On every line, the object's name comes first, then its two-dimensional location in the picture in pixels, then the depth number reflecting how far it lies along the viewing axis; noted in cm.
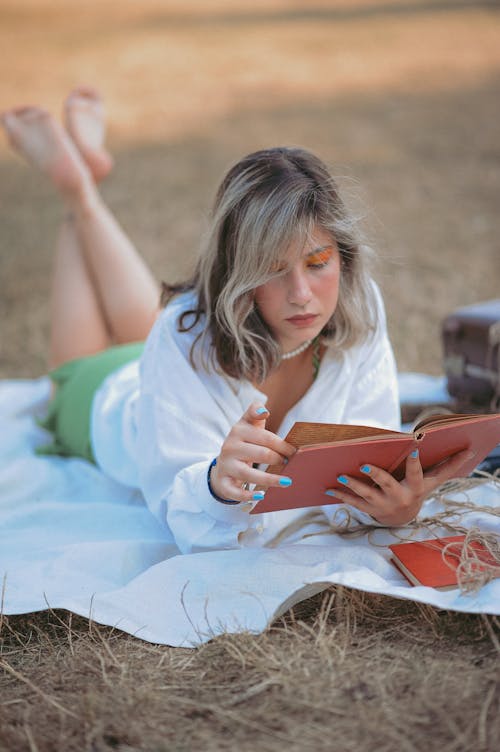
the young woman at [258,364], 188
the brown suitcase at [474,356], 297
